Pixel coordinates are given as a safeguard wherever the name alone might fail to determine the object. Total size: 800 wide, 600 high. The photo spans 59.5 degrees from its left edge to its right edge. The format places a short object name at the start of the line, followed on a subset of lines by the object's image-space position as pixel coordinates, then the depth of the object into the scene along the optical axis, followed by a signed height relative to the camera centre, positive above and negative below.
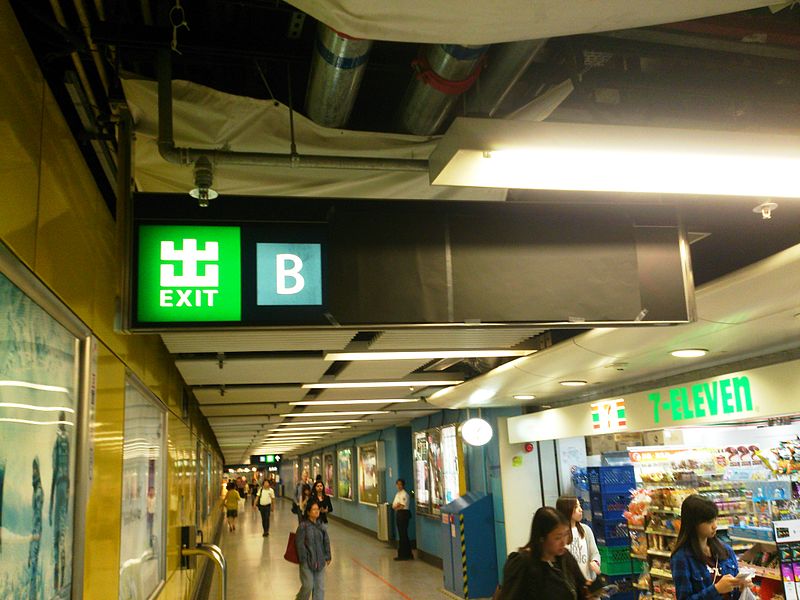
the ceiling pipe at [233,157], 2.16 +0.92
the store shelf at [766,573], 5.01 -1.08
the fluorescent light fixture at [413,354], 4.93 +0.59
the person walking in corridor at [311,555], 7.28 -1.15
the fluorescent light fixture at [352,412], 10.53 +0.42
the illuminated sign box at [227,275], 2.20 +0.54
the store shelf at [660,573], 6.17 -1.28
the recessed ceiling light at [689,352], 4.48 +0.46
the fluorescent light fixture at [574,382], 6.12 +0.42
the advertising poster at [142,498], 3.18 -0.25
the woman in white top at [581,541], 5.19 -0.86
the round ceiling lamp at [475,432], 8.57 +0.03
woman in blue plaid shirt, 3.68 -0.71
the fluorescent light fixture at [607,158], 1.80 +0.72
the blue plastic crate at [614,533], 7.66 -1.12
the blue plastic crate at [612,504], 7.73 -0.82
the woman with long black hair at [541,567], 3.05 -0.59
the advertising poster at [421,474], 11.71 -0.61
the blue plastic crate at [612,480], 7.75 -0.56
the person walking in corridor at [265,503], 17.59 -1.43
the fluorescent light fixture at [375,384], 6.87 +0.55
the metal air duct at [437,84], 2.17 +1.16
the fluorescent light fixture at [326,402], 8.65 +0.49
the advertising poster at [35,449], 1.52 +0.02
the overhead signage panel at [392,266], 2.24 +0.58
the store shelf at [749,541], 5.16 -0.88
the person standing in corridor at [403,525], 12.14 -1.48
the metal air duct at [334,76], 2.08 +1.17
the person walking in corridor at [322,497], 8.44 -0.87
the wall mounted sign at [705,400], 4.49 +0.17
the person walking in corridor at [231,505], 20.64 -1.70
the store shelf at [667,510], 6.20 -0.74
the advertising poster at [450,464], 10.11 -0.41
